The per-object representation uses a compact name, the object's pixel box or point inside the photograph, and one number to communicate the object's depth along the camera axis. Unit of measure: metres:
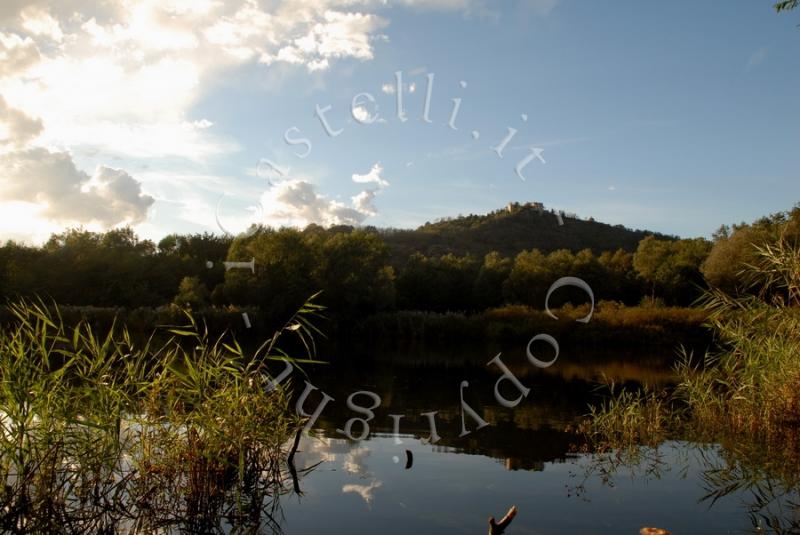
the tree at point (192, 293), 37.72
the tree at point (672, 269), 46.66
